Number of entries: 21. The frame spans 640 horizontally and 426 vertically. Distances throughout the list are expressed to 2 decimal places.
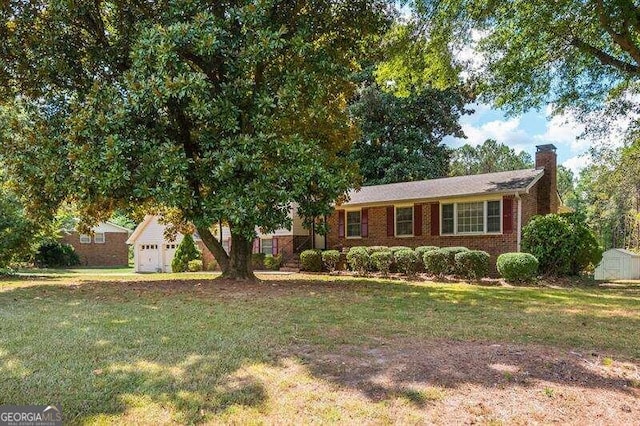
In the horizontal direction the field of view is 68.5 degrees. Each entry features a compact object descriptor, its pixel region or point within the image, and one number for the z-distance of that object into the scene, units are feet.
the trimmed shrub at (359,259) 59.82
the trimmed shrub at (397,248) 58.52
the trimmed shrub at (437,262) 52.70
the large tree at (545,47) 36.99
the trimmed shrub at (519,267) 46.47
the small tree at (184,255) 82.84
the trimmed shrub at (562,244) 48.49
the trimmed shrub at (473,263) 50.70
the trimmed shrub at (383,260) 57.47
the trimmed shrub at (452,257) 52.34
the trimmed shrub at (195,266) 81.61
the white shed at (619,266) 71.51
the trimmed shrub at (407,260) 56.03
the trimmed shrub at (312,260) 65.67
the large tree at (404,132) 94.53
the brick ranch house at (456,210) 54.54
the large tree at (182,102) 33.99
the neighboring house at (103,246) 111.34
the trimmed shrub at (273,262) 75.56
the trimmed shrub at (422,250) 55.77
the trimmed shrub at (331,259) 63.72
